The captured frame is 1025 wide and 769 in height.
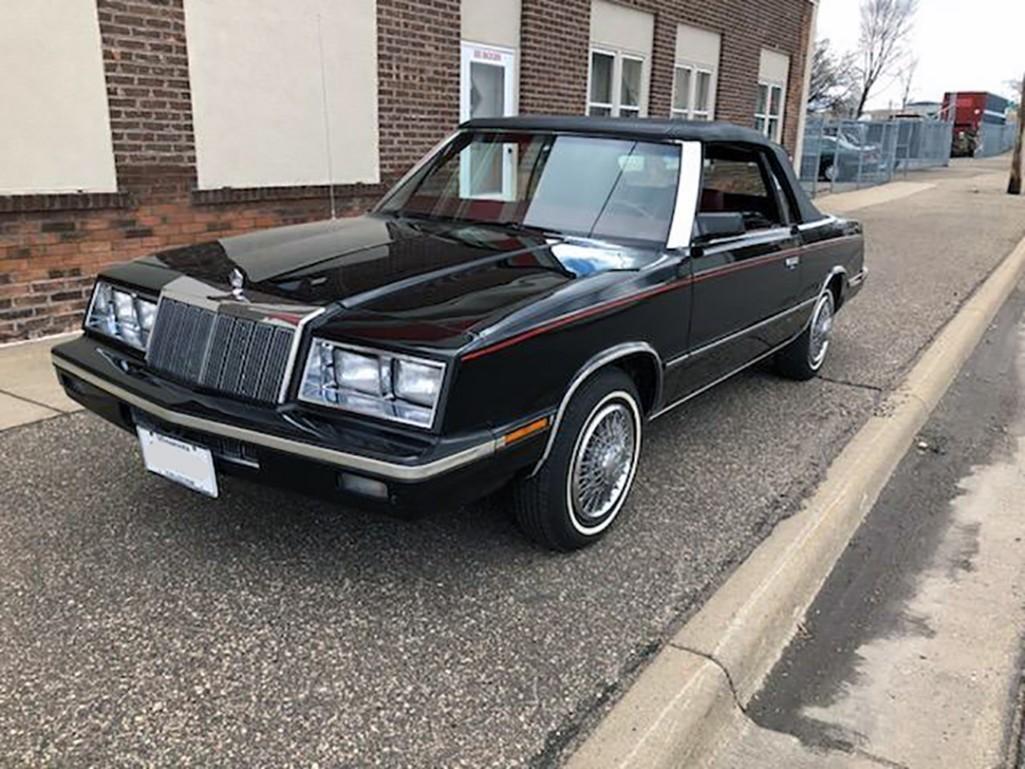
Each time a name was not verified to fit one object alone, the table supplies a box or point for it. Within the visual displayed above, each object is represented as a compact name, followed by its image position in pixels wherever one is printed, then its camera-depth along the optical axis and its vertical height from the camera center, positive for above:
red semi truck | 40.53 +1.18
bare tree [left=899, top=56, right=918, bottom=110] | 63.84 +3.67
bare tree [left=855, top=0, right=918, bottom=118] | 59.53 +6.81
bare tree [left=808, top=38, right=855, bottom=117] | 52.23 +3.42
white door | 9.16 +0.53
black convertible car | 2.71 -0.66
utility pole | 20.52 -0.59
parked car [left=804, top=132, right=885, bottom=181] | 23.06 -0.47
